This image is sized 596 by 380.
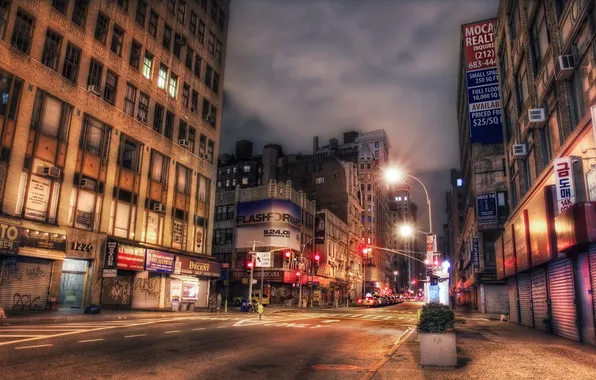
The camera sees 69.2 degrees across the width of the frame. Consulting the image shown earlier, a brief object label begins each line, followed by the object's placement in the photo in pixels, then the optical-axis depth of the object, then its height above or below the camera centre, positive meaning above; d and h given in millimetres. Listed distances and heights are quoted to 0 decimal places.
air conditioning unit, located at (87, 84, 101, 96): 31266 +13482
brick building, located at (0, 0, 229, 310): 25984 +9327
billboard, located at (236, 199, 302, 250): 62344 +8522
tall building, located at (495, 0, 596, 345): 16375 +5510
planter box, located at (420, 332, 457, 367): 10812 -1547
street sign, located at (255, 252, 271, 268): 43875 +2363
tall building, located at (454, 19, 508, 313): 41656 +14140
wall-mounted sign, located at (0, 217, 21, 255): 23406 +2189
